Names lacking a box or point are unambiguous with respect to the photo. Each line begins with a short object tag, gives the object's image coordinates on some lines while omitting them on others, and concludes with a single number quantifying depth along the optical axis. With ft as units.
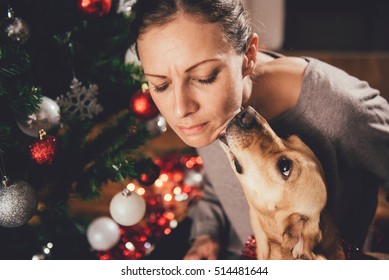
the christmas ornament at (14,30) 2.40
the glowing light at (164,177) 4.43
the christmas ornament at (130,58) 2.72
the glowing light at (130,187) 2.99
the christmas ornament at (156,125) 3.21
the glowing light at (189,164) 4.49
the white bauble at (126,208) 2.77
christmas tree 2.41
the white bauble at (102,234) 3.40
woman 2.18
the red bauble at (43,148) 2.48
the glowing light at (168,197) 4.25
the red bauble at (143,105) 2.67
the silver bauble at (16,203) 2.36
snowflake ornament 2.76
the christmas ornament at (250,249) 2.77
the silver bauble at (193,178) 4.41
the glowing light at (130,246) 3.57
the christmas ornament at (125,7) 2.70
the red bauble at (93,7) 2.48
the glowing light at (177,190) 4.32
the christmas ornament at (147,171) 2.93
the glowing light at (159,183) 4.35
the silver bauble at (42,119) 2.48
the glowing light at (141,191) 4.08
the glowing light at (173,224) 3.94
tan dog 2.33
